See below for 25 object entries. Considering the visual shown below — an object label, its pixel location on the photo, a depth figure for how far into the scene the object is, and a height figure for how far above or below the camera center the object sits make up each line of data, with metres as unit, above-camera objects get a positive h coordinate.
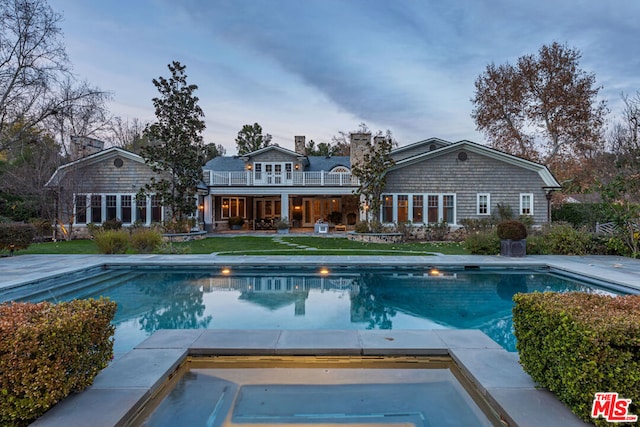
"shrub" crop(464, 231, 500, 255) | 12.92 -1.07
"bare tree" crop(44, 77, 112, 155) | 16.73 +5.54
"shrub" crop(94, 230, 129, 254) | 12.72 -0.93
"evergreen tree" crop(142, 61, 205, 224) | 18.17 +3.99
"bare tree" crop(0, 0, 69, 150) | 14.74 +6.69
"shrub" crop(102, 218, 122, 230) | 19.06 -0.50
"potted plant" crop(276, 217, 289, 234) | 22.09 -0.68
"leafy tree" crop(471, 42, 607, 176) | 26.03 +8.01
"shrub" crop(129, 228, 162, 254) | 13.54 -0.99
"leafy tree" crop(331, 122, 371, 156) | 41.07 +8.60
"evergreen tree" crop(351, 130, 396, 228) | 18.48 +2.09
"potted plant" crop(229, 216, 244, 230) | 24.95 -0.55
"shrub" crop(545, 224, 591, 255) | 13.01 -1.05
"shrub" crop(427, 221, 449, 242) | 18.75 -0.87
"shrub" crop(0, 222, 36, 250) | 12.43 -0.69
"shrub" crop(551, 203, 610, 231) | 19.48 -0.01
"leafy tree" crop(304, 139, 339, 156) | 42.15 +7.89
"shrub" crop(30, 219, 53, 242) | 17.89 -0.68
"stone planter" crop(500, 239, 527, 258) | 12.35 -1.16
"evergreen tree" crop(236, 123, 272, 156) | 45.91 +9.85
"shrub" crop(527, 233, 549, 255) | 13.08 -1.20
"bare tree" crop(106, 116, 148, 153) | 34.22 +8.02
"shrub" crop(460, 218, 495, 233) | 18.14 -0.50
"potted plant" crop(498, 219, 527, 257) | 12.29 -0.82
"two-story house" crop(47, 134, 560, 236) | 19.20 +1.67
